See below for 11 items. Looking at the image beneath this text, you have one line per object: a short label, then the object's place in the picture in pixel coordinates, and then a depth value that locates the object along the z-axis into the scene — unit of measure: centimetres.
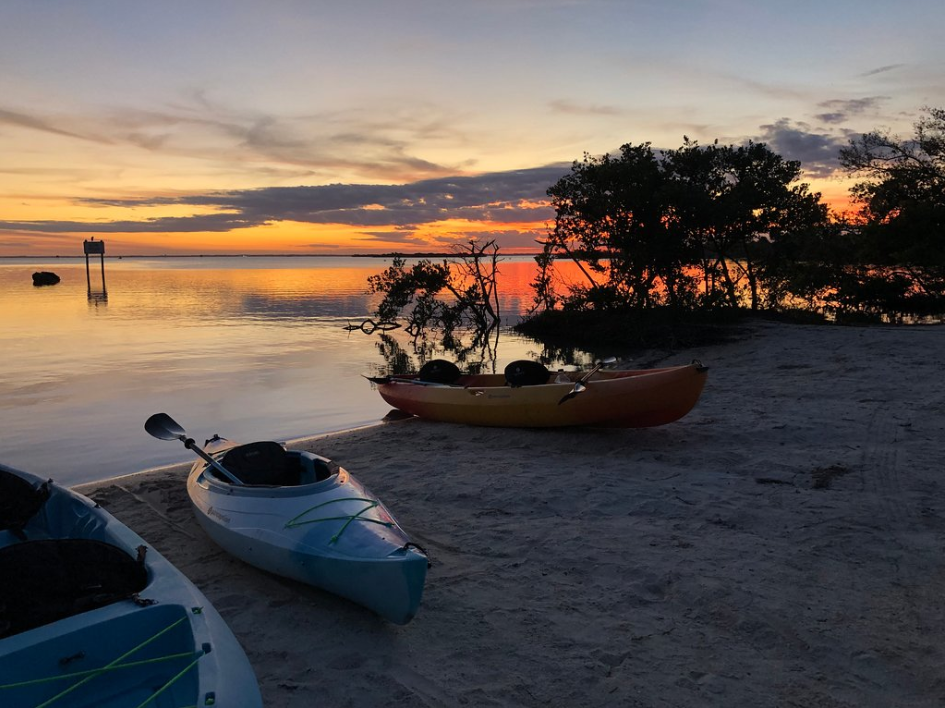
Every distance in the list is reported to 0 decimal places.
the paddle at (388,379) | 1081
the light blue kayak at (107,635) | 274
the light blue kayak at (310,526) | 391
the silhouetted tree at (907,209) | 1966
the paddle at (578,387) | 820
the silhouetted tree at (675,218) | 1942
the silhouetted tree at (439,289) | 2452
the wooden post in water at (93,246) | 5872
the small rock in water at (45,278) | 5544
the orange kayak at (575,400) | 786
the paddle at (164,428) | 692
